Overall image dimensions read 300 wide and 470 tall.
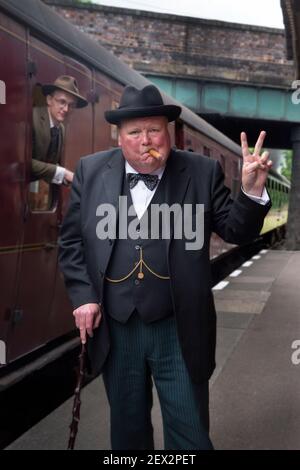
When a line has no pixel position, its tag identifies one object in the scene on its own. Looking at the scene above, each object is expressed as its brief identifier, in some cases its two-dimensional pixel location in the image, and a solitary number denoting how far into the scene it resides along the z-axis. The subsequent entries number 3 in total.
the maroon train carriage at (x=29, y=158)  3.63
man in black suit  2.28
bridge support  19.98
